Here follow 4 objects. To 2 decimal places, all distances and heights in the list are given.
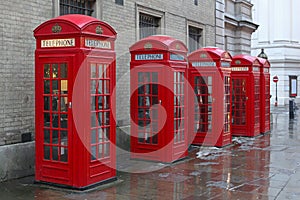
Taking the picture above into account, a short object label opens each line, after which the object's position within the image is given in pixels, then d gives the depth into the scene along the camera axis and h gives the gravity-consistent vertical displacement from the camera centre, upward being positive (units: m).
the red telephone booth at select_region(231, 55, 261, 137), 13.78 +0.06
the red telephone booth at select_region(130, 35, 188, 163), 9.23 -0.06
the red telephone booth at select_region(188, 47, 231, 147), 11.42 +0.00
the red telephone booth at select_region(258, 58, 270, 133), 14.76 +0.03
